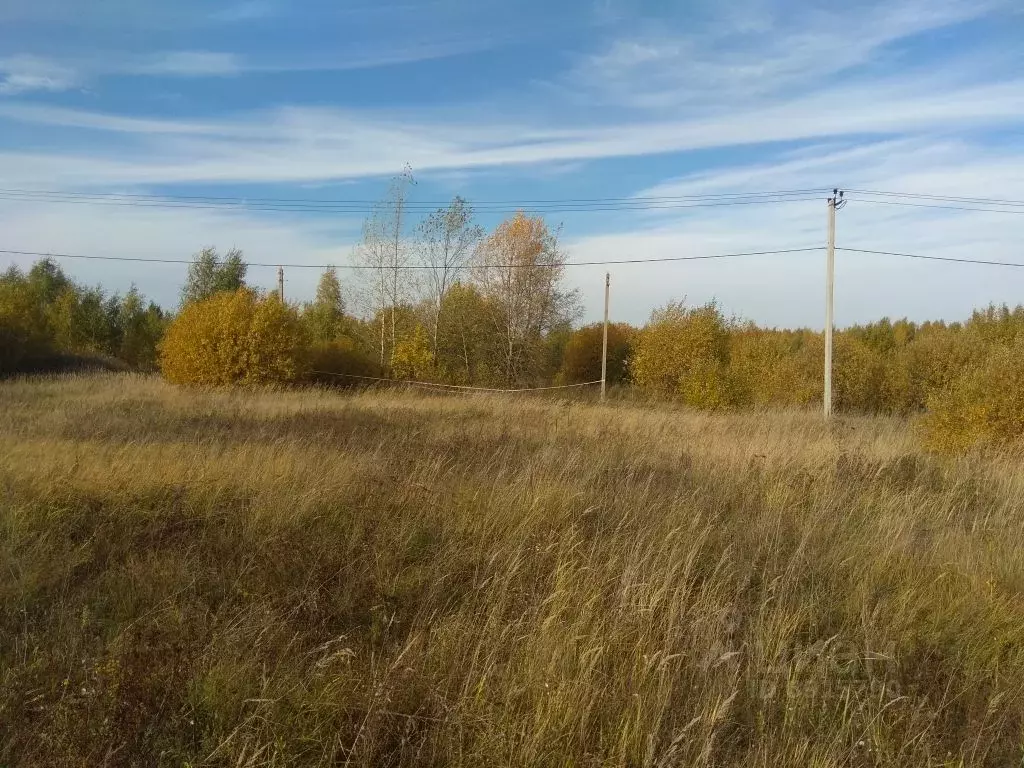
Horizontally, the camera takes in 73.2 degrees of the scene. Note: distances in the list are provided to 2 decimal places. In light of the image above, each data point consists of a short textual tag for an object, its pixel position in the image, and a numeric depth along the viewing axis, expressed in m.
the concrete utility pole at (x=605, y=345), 29.41
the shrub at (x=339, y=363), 27.78
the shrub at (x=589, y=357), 37.84
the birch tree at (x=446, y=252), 31.53
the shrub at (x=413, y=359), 30.09
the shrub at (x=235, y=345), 23.59
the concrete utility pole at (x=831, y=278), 20.03
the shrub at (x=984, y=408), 10.65
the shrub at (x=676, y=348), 27.84
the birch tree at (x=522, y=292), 33.09
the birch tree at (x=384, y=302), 30.92
